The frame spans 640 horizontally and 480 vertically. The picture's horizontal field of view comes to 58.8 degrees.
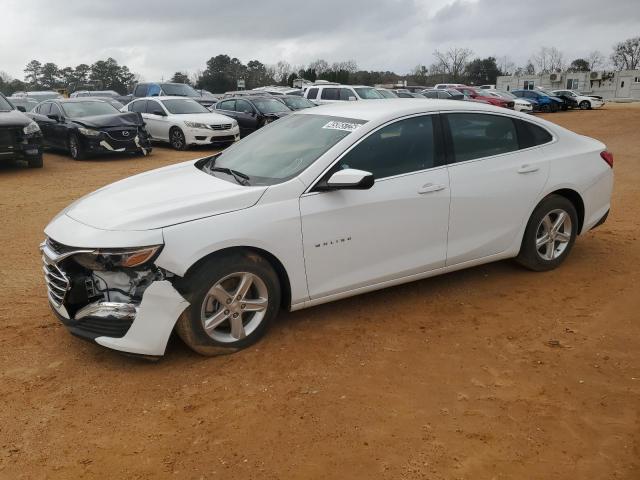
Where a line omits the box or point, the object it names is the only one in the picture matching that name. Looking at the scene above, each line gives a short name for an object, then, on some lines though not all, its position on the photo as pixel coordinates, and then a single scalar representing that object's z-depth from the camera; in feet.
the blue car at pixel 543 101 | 110.61
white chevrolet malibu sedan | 11.76
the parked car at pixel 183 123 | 51.88
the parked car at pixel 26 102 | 69.56
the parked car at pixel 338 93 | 68.70
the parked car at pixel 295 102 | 66.04
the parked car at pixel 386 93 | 73.87
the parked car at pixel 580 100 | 115.75
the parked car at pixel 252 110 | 59.36
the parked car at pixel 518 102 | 102.29
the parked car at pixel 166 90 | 72.74
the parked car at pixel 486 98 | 96.94
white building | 205.87
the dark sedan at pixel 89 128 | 45.39
